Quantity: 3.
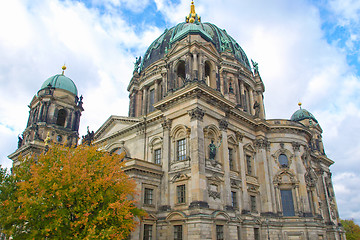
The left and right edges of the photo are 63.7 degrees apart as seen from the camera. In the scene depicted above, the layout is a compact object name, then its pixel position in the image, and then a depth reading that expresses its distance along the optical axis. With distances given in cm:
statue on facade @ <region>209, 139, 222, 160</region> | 2462
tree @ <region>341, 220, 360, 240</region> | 6675
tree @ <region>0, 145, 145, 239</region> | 1586
